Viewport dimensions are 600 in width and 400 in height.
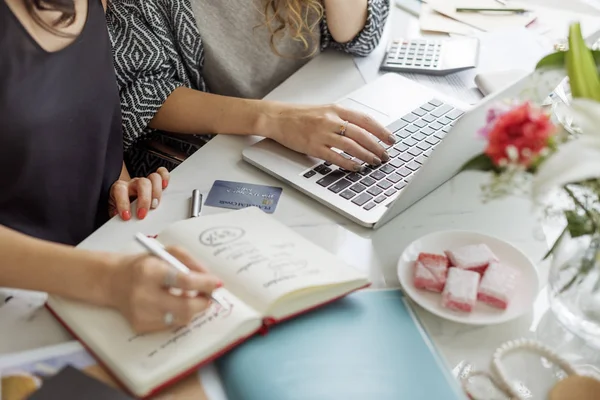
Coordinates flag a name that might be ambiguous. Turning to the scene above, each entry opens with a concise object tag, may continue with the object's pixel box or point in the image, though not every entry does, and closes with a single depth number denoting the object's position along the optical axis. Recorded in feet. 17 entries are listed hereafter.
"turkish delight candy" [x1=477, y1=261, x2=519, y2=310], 2.43
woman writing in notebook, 2.28
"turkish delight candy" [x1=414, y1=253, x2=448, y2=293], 2.51
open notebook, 2.16
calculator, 4.03
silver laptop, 2.57
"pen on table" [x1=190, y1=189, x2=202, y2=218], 2.95
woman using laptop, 3.31
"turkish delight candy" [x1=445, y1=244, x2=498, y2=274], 2.55
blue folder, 2.14
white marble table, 2.37
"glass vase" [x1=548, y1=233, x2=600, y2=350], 2.33
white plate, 2.42
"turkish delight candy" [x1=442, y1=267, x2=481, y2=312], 2.42
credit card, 3.02
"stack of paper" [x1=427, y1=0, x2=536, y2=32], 4.53
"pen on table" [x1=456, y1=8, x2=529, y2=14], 4.65
